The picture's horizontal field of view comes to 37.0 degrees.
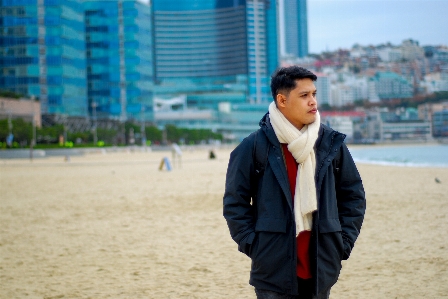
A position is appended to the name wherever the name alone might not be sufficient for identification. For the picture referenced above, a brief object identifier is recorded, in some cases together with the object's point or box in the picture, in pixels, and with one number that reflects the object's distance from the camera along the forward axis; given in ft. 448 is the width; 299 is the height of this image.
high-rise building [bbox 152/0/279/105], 639.35
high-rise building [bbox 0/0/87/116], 298.56
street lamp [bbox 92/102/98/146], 255.56
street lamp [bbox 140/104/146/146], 305.61
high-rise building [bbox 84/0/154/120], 376.09
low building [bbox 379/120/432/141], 409.26
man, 9.82
